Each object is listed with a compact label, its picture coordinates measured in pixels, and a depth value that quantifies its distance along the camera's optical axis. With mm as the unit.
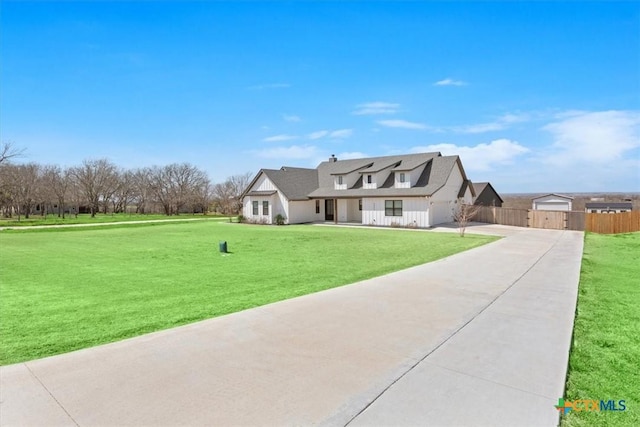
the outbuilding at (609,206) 38900
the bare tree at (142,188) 60647
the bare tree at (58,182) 56325
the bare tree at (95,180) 56625
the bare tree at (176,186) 58344
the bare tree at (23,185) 47500
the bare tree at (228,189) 55616
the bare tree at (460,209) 30575
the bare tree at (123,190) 60709
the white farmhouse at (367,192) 28266
